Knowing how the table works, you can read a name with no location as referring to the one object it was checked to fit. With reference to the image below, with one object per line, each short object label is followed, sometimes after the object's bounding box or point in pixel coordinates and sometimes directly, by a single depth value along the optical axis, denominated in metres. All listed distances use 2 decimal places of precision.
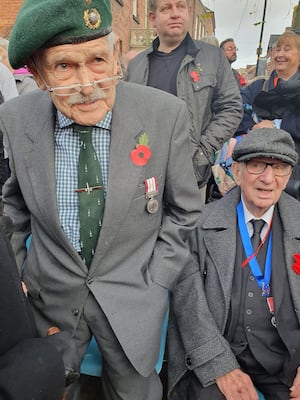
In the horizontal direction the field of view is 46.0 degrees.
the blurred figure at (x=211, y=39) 4.15
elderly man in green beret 1.36
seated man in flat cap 1.68
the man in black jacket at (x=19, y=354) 0.81
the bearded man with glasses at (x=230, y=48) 5.86
